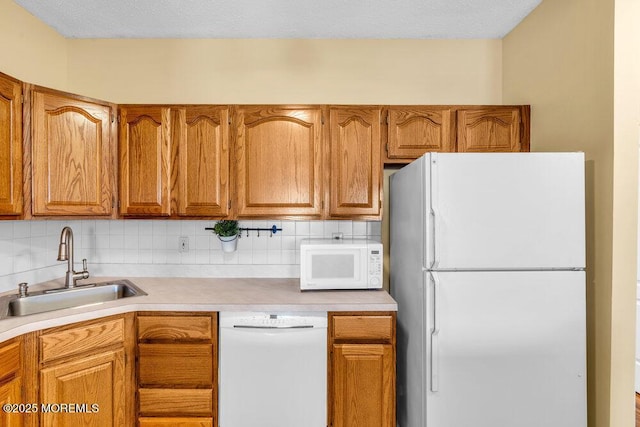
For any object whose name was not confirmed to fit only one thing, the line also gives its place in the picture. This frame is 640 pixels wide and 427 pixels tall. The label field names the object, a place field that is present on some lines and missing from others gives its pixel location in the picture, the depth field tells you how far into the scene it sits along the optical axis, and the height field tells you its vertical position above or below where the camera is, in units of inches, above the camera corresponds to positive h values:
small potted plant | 91.6 -5.9
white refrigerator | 58.5 -13.5
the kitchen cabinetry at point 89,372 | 61.3 -31.2
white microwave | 79.2 -12.8
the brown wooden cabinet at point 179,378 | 70.6 -35.2
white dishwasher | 70.2 -34.1
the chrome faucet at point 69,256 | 76.9 -10.6
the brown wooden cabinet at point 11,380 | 54.2 -28.2
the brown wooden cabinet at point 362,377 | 70.0 -34.6
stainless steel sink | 72.5 -20.5
